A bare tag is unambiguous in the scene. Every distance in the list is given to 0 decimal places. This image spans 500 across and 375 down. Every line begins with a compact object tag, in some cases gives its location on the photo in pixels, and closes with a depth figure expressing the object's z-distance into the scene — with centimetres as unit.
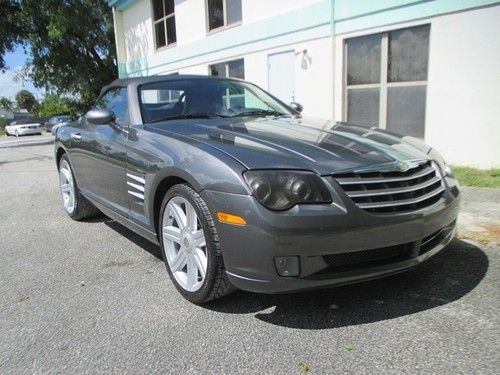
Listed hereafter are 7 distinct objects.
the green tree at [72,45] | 1948
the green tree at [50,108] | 4735
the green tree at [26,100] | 7069
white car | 3375
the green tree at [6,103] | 7494
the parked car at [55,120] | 2710
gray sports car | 243
